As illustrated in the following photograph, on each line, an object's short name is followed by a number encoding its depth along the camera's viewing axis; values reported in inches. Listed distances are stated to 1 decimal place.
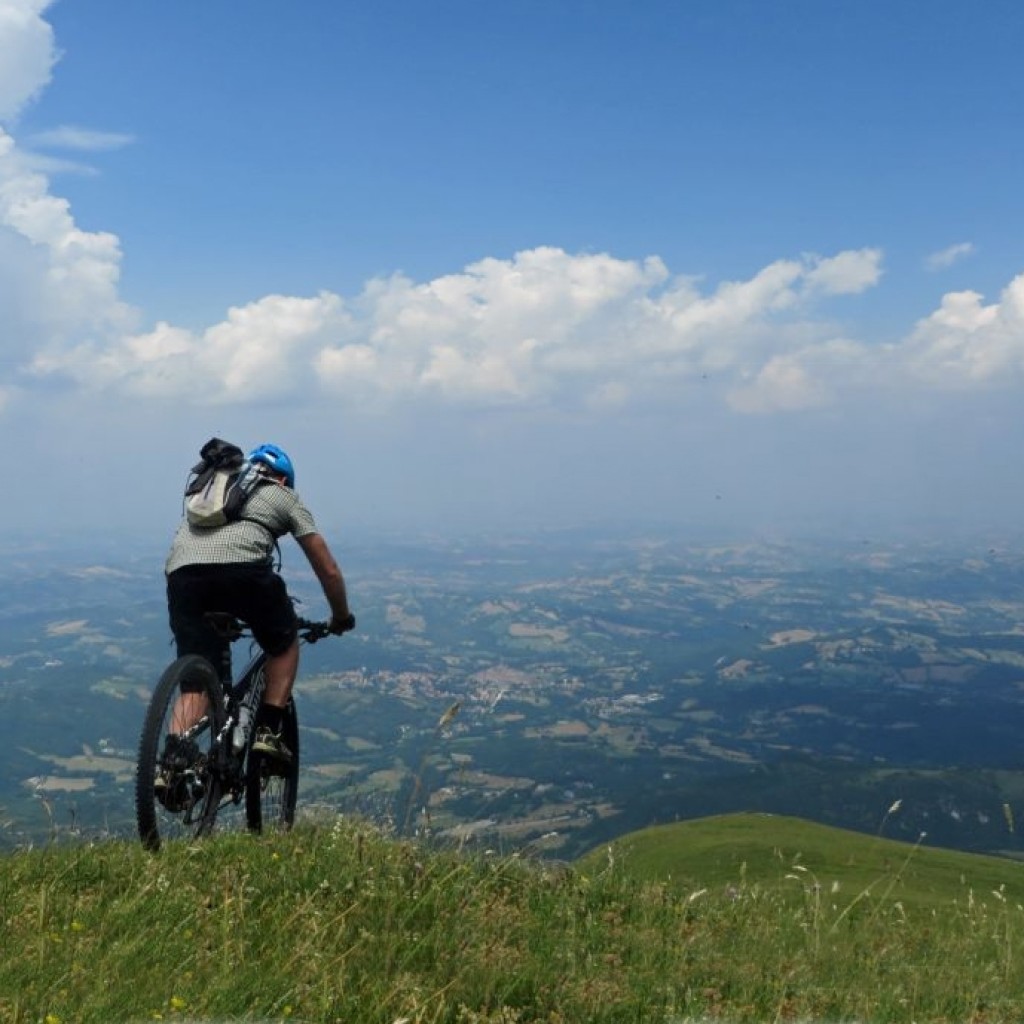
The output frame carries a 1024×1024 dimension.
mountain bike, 265.0
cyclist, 299.3
